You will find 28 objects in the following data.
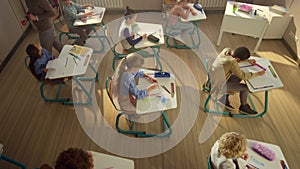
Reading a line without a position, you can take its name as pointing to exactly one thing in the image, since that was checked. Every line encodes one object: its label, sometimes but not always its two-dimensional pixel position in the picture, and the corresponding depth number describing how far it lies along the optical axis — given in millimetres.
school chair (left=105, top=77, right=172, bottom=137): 2807
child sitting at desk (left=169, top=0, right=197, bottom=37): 3689
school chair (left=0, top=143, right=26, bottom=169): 2082
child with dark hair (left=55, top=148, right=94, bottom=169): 1552
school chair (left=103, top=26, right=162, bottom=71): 3626
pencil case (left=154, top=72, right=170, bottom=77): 2518
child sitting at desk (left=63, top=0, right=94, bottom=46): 3569
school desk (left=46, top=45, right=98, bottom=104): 2691
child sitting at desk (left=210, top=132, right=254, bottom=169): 1732
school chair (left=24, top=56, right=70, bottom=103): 3188
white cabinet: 3760
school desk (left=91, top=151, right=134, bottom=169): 1788
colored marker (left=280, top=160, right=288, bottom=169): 1793
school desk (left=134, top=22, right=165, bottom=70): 3104
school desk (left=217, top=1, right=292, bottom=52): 3600
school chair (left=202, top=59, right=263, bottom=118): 3015
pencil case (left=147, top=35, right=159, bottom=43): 3119
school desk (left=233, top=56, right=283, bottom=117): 2488
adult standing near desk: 3094
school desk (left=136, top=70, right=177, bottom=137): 2240
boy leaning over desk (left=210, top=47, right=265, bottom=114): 2520
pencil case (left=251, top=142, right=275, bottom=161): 1830
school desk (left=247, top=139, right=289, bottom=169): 1797
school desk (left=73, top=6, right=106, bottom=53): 3547
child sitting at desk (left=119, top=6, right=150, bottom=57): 3125
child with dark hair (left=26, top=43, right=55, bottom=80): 2670
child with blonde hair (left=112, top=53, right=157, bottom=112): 2312
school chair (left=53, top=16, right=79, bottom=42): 3765
